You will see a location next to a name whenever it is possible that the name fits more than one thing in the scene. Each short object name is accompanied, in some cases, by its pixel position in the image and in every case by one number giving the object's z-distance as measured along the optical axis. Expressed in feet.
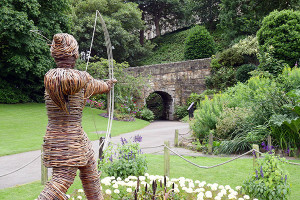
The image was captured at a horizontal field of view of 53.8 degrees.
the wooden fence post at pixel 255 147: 15.72
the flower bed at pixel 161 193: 12.27
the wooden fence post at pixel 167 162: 17.20
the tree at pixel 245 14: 62.18
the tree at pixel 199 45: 76.02
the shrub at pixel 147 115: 61.95
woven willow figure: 8.42
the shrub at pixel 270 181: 12.68
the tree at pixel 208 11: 99.04
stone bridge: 61.11
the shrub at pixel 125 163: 16.02
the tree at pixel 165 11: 106.52
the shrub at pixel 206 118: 29.60
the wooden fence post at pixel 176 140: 29.84
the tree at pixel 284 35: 43.09
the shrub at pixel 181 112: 63.31
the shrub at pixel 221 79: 55.93
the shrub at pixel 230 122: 27.27
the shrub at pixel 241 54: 54.80
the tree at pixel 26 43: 51.98
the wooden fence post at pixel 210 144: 25.59
